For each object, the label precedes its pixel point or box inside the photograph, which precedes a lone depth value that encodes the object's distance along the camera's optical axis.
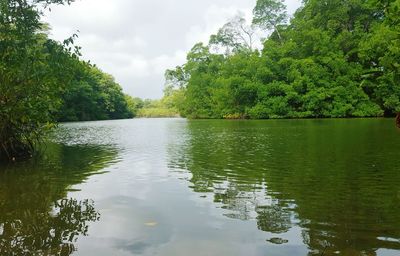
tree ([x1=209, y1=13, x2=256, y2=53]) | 76.88
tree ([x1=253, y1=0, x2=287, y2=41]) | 68.94
